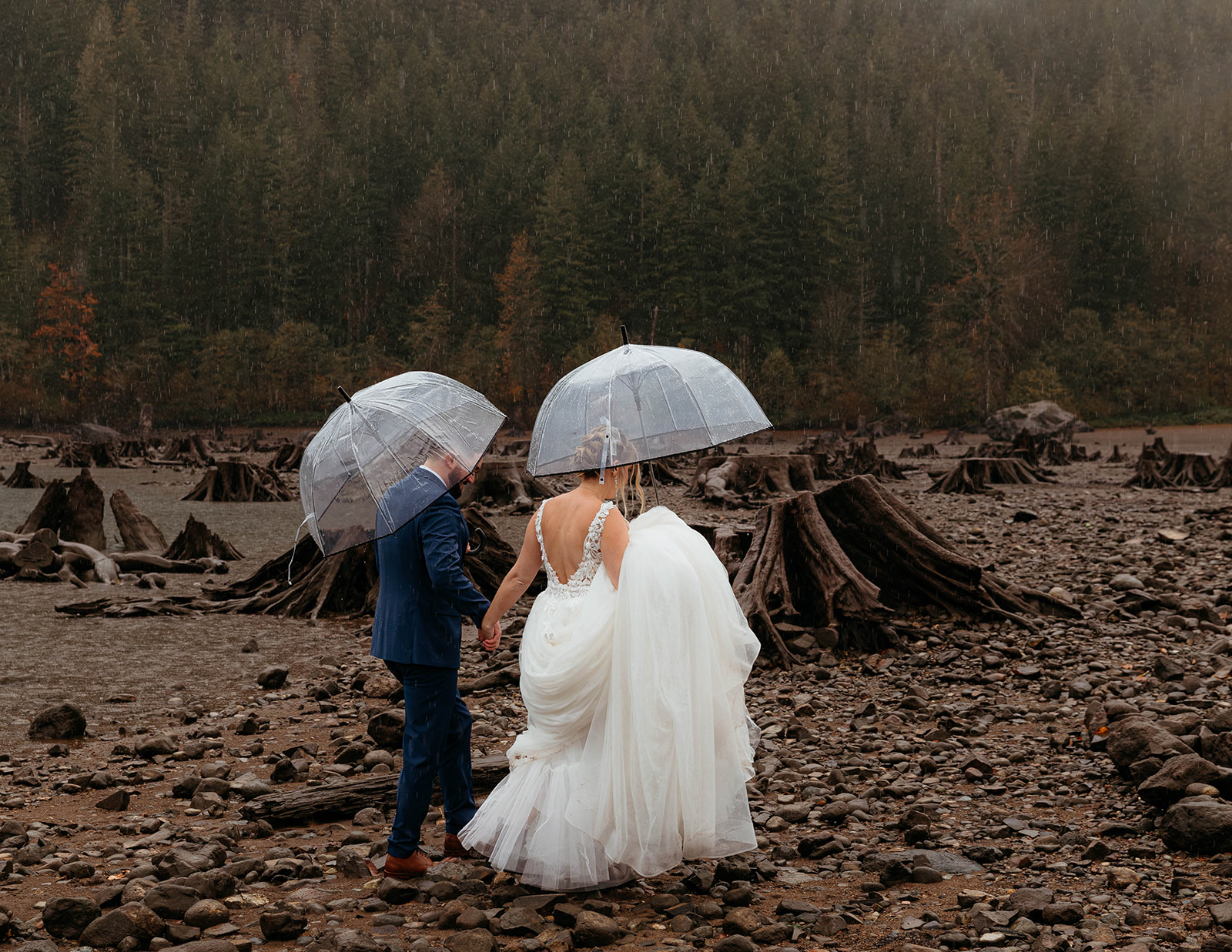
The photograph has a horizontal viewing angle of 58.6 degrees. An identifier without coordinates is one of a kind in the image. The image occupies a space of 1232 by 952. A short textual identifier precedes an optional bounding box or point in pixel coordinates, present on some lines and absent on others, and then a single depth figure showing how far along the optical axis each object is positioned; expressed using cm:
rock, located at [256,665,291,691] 871
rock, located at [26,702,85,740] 726
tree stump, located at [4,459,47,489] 2845
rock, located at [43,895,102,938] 396
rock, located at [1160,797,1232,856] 429
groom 445
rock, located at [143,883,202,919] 409
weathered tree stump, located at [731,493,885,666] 888
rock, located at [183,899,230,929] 405
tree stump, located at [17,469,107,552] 1617
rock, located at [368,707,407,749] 684
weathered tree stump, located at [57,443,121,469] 3844
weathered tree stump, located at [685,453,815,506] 2256
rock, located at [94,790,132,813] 573
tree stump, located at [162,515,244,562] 1536
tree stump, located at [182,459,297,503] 2464
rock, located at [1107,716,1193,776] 530
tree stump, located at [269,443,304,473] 3597
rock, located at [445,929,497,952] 376
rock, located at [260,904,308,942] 391
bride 423
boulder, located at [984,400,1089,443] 4888
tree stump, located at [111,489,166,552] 1631
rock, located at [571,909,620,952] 385
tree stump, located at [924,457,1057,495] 2377
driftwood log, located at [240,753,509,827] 536
